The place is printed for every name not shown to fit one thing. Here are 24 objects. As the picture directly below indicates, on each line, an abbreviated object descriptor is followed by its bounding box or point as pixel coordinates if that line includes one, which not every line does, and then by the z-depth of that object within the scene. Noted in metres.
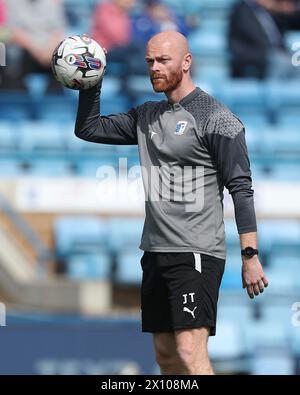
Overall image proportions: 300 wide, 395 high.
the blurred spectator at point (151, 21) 11.73
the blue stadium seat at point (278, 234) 10.41
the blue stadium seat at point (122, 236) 10.02
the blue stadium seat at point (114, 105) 11.59
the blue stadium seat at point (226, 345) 9.43
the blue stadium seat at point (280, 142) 11.35
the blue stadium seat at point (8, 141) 11.03
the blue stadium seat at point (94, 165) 10.72
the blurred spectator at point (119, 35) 11.71
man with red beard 5.14
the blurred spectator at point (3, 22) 11.38
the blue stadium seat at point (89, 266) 9.87
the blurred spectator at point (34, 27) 11.41
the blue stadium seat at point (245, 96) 11.94
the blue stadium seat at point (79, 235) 9.89
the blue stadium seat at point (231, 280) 10.10
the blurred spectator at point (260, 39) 11.82
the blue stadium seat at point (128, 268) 9.65
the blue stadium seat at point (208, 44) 12.48
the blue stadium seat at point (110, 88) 11.73
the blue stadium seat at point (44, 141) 11.05
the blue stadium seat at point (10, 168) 10.68
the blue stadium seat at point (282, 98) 11.99
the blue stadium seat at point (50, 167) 10.67
